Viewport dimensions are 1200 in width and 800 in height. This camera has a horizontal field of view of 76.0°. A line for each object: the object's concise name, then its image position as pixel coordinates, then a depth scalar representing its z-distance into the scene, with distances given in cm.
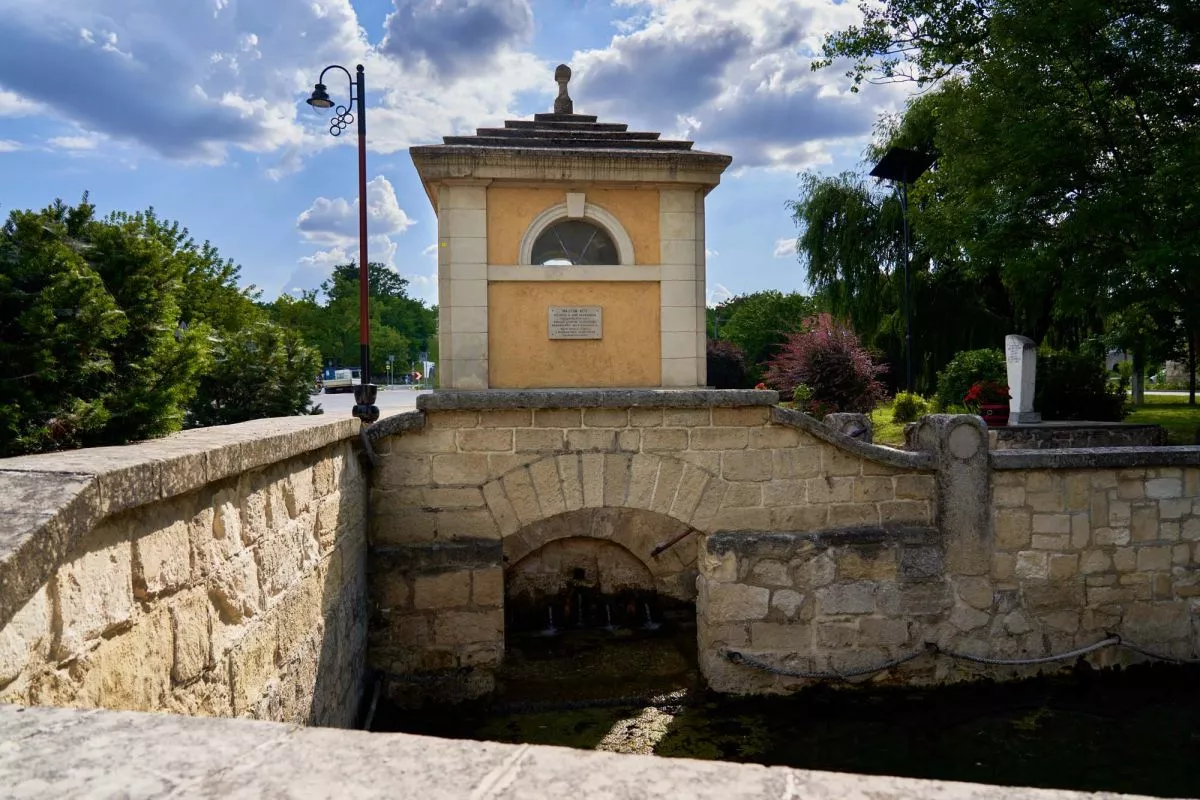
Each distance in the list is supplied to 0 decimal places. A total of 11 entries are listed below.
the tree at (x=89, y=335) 290
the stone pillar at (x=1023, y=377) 1165
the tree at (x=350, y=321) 4694
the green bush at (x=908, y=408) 1457
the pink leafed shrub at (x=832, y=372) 1514
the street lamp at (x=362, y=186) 873
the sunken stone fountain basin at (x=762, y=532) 564
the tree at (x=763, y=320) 4124
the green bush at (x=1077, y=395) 1309
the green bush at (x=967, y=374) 1409
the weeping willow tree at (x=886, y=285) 2022
